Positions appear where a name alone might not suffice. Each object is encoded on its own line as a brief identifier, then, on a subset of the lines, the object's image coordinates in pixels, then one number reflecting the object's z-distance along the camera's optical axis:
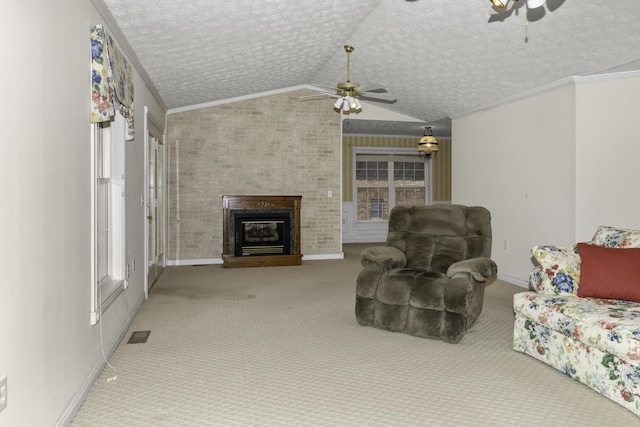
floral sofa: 2.32
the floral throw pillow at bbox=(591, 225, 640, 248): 3.07
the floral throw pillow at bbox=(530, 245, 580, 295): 3.02
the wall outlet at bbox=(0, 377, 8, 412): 1.53
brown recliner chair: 3.34
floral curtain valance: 2.61
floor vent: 3.42
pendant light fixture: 8.13
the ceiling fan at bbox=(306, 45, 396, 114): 4.77
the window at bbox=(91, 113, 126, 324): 3.25
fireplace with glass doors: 6.98
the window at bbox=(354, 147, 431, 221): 10.72
